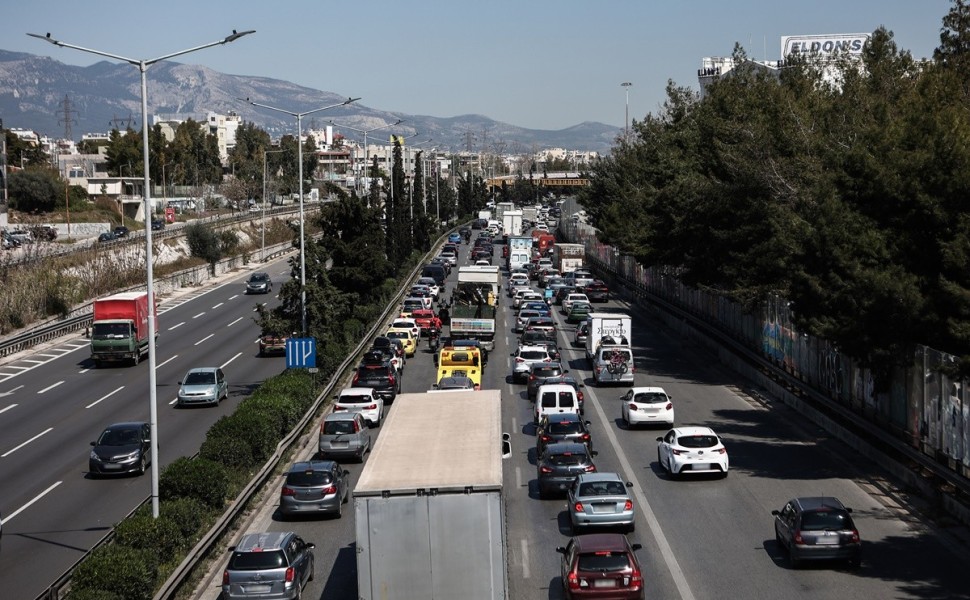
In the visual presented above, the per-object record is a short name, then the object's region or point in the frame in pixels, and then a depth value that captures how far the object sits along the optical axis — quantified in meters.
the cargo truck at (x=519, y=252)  100.44
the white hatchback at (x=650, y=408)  36.12
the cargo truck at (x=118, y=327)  52.81
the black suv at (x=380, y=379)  41.94
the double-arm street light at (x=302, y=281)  44.72
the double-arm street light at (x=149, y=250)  23.13
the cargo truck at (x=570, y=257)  99.81
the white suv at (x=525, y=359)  46.88
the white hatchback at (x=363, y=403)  37.69
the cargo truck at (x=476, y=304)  56.31
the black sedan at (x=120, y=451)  31.61
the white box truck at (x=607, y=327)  50.41
